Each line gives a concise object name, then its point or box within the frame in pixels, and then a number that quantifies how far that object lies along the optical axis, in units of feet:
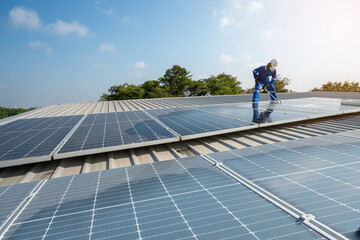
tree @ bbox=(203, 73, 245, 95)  216.33
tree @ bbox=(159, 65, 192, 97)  211.00
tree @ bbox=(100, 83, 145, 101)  228.14
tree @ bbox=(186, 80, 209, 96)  213.05
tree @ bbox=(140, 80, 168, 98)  207.31
